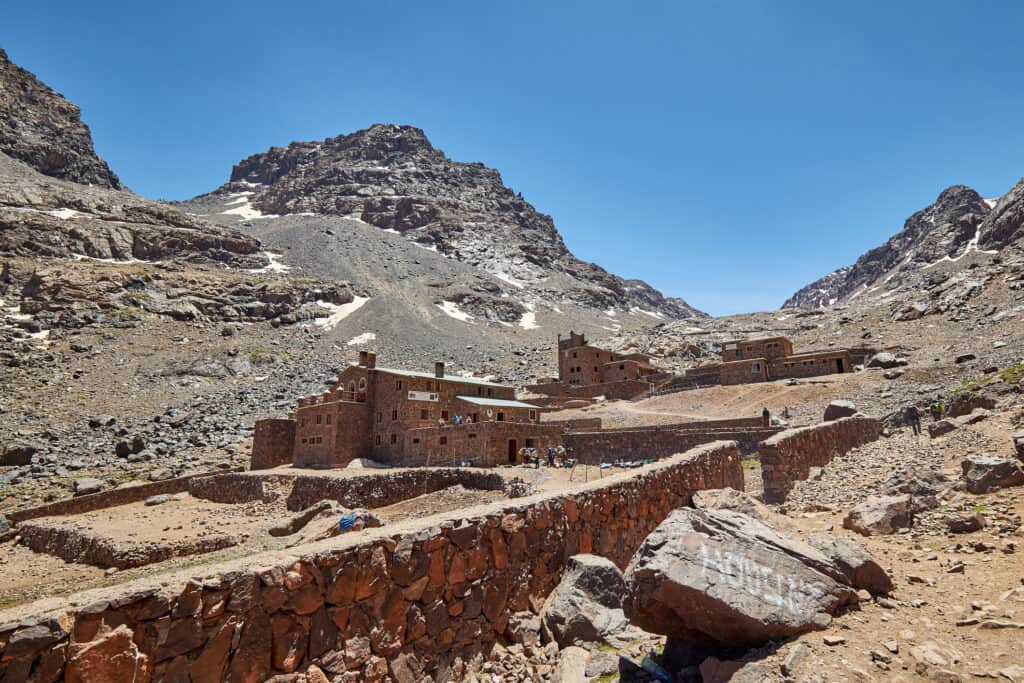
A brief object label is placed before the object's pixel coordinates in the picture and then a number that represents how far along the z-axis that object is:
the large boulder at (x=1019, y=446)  9.20
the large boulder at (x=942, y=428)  15.38
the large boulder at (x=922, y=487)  8.75
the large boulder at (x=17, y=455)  39.31
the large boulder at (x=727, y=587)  4.98
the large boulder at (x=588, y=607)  6.41
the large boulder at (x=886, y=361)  45.75
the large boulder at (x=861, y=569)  5.75
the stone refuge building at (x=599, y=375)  53.06
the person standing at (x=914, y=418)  18.63
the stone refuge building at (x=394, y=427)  29.20
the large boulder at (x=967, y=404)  19.06
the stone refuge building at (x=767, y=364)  48.16
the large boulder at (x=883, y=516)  8.25
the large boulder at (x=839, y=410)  26.81
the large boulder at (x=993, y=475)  8.72
